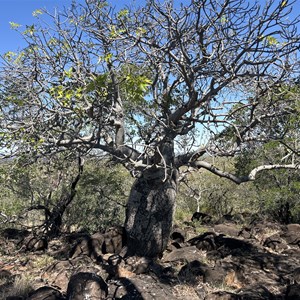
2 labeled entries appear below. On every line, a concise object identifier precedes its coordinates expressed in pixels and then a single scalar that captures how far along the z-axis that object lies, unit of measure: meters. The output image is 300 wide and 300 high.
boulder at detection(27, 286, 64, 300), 5.10
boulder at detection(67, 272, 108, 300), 5.13
